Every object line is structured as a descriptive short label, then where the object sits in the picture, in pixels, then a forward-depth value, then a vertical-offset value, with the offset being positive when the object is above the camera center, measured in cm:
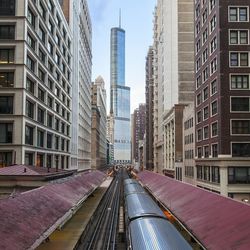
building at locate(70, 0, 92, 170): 7186 +2017
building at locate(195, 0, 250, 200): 3760 +726
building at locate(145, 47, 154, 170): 12515 -195
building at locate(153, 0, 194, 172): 8021 +2962
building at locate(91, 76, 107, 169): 11935 +241
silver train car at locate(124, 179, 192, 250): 1262 -511
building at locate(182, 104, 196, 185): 5395 +5
